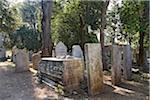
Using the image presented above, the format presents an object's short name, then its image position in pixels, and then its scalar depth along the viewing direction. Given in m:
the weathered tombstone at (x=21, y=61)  6.52
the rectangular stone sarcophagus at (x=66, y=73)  4.07
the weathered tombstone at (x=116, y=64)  4.76
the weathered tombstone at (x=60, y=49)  6.99
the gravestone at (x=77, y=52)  6.25
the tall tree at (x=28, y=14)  21.77
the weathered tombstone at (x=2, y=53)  13.08
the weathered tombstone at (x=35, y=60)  6.94
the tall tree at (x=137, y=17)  7.31
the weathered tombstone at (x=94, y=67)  3.92
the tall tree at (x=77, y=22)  9.63
